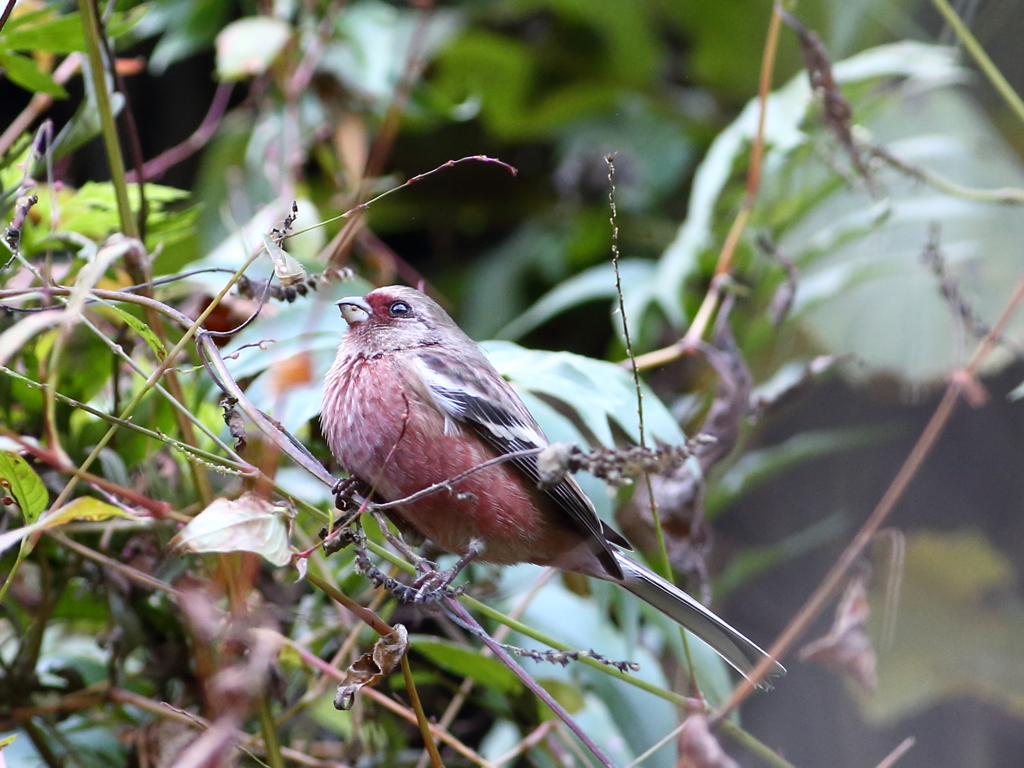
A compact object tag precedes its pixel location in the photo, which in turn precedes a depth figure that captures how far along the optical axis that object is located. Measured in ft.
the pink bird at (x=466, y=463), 11.38
